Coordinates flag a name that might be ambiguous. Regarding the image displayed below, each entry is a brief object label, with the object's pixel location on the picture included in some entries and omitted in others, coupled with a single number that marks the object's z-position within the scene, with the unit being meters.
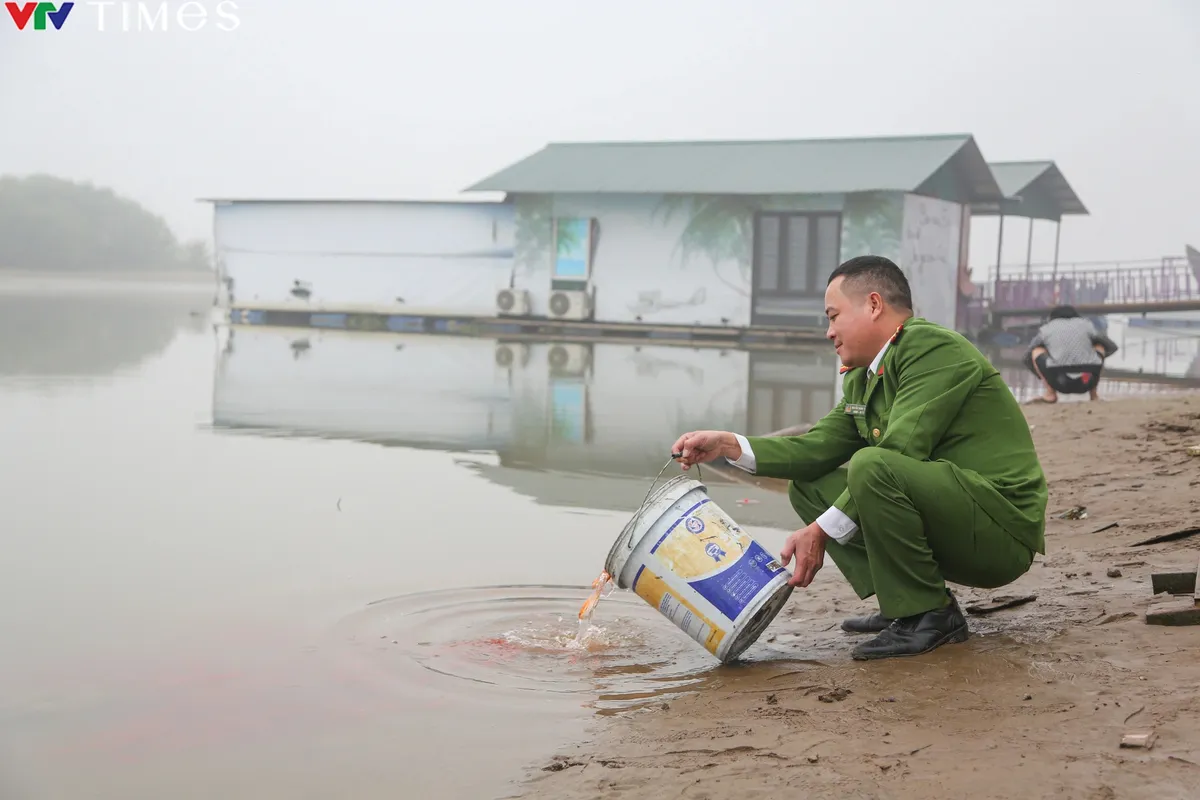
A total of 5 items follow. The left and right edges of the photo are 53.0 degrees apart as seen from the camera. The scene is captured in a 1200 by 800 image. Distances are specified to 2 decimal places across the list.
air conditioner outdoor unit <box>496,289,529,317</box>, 23.80
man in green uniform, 3.08
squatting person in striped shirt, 10.34
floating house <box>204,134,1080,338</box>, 22.27
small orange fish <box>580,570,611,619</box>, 3.46
